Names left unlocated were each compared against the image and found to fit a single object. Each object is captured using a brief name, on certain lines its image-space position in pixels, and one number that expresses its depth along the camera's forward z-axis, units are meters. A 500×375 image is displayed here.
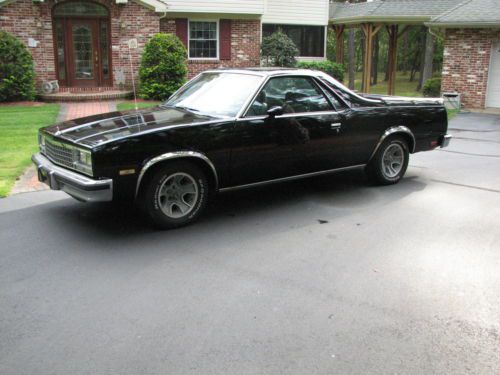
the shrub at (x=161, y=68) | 18.02
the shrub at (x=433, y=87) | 20.67
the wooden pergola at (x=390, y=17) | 22.38
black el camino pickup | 5.46
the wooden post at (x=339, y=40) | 26.80
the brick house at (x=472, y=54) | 18.41
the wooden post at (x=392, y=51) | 23.69
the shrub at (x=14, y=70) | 16.83
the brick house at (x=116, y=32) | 18.59
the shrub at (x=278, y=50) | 23.36
